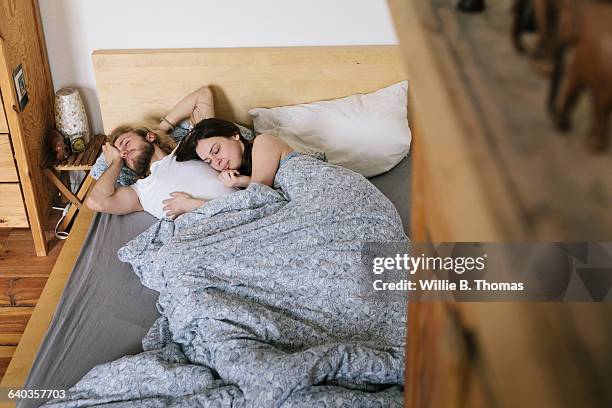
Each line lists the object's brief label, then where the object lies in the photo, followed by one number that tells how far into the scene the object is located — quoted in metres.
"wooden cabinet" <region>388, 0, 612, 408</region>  0.32
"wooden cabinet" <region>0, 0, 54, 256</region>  2.54
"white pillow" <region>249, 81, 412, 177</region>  2.64
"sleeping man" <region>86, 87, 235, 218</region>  2.43
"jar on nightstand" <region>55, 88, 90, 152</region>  2.80
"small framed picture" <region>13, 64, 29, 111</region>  2.56
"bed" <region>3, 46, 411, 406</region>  2.64
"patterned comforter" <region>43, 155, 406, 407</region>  1.58
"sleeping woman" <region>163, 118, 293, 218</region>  2.35
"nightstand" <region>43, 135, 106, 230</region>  2.78
